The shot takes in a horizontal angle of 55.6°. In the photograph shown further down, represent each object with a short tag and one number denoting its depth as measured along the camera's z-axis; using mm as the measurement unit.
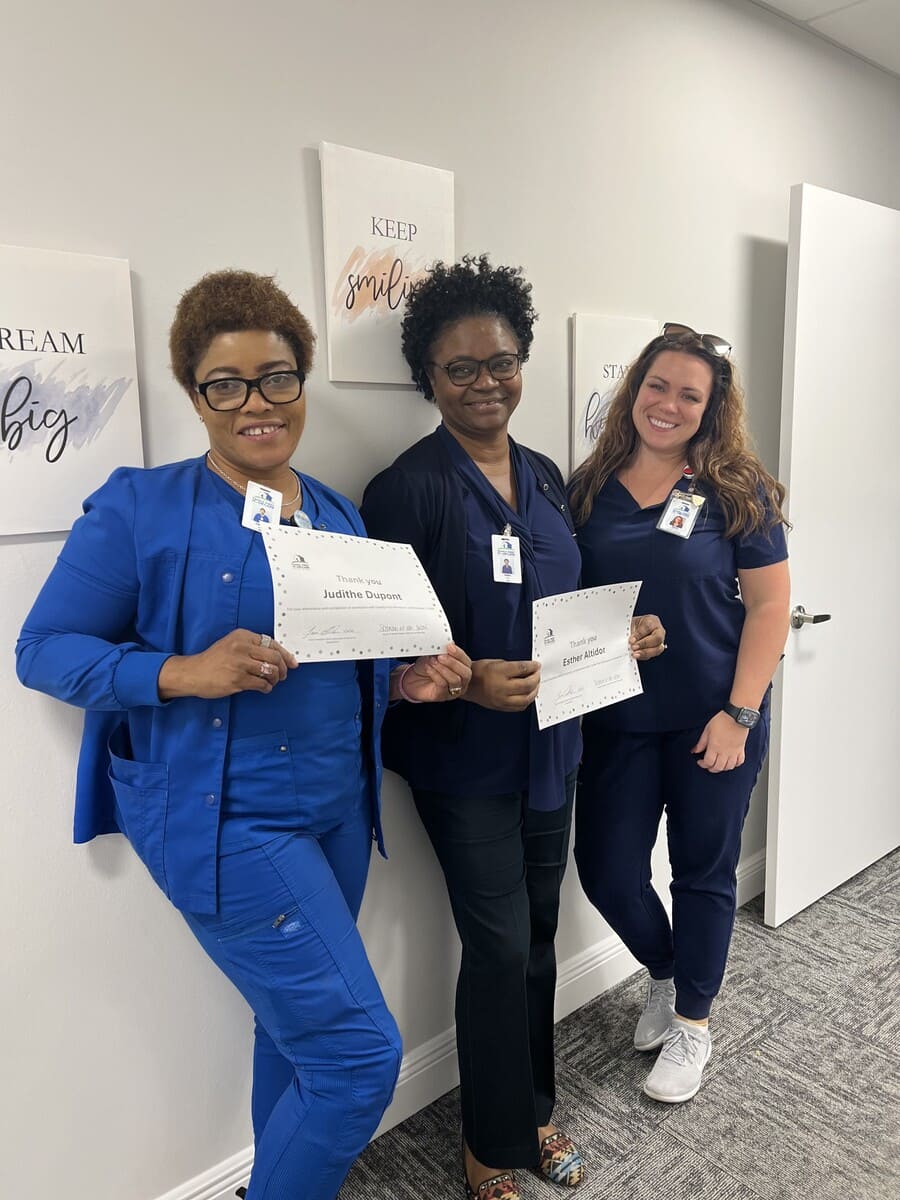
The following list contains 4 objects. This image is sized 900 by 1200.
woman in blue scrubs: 1178
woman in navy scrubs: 1851
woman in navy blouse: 1555
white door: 2461
